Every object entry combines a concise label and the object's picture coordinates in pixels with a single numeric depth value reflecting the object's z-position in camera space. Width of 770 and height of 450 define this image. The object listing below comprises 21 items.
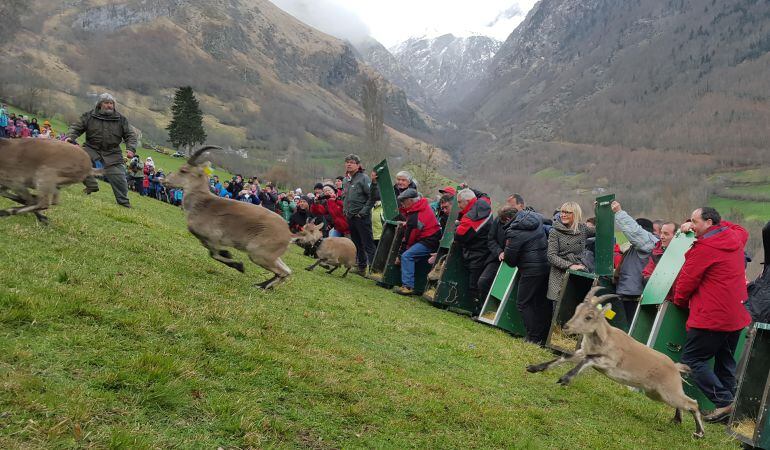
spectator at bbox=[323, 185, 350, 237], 18.19
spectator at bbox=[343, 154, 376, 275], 15.79
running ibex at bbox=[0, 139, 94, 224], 9.15
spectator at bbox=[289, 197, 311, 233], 21.20
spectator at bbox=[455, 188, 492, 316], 13.28
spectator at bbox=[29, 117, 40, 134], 38.90
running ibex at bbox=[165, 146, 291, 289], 9.17
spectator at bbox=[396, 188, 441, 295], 15.06
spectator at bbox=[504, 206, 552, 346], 11.64
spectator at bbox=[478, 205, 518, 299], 12.81
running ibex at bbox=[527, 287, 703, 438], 7.62
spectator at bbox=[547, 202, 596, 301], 11.23
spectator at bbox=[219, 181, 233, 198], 30.48
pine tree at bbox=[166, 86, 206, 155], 72.50
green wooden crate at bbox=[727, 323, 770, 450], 7.71
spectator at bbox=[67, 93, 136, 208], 13.62
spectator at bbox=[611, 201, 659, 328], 10.71
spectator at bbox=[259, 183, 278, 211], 30.56
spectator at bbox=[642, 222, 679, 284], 11.64
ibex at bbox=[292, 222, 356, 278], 16.20
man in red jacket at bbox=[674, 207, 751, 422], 8.25
